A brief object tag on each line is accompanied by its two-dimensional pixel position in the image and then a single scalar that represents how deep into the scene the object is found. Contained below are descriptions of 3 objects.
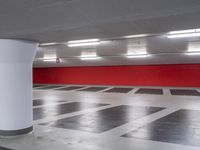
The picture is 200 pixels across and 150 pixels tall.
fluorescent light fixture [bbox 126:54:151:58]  14.56
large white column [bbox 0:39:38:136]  5.31
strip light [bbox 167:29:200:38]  6.05
